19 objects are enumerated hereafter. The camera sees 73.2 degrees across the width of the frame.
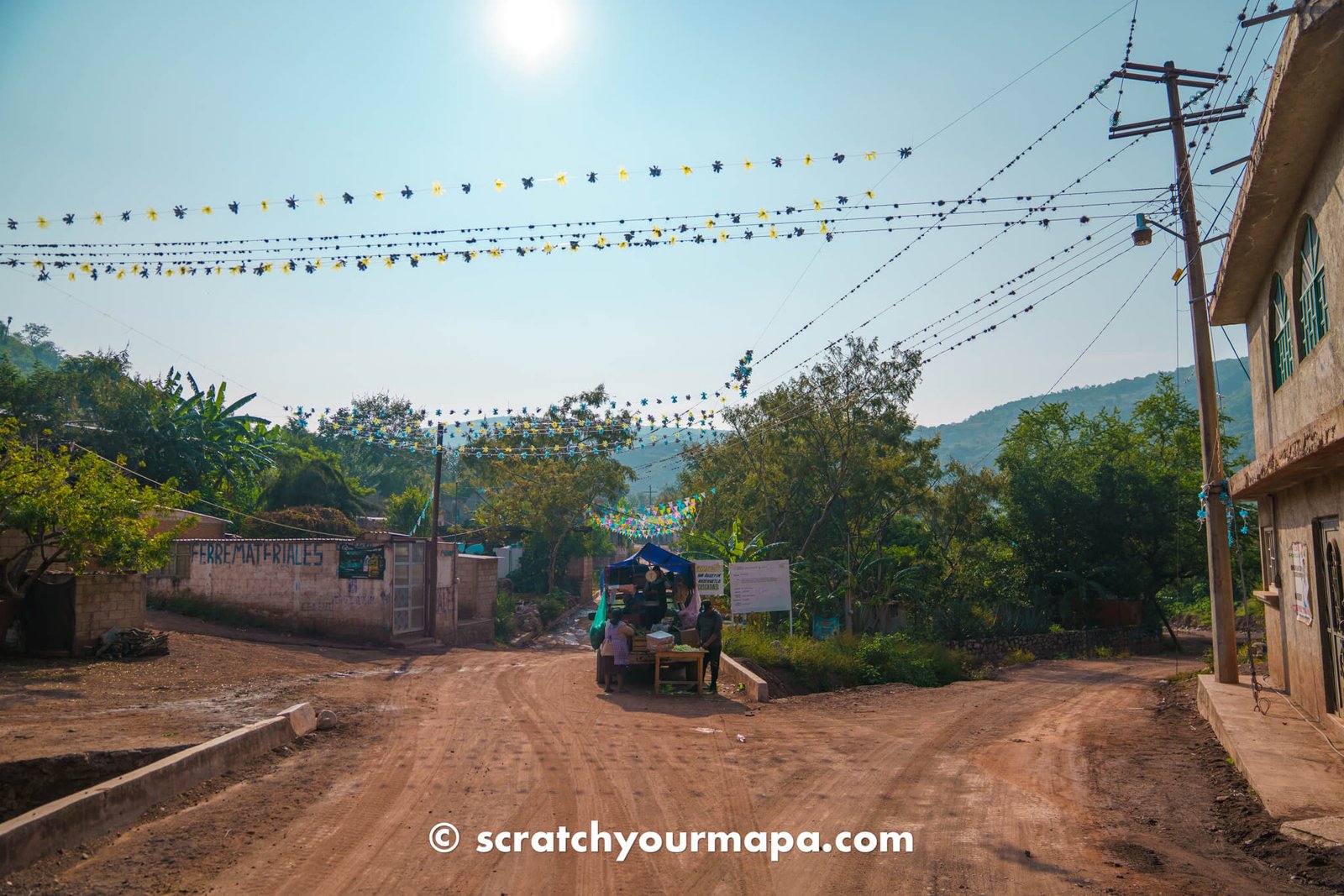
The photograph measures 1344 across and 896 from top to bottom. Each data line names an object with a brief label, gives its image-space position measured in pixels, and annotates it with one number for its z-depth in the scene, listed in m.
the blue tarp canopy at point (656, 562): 17.00
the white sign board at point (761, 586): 20.72
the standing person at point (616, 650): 15.26
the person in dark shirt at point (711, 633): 15.12
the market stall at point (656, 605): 15.15
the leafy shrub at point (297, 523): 32.53
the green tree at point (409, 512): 47.06
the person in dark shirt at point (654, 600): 16.53
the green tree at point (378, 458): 72.75
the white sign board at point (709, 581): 19.73
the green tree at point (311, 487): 39.97
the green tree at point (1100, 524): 31.39
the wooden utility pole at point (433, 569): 27.80
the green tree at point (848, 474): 29.69
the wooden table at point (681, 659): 14.98
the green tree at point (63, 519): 15.00
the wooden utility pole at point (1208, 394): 13.98
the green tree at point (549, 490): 41.75
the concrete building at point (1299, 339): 8.27
